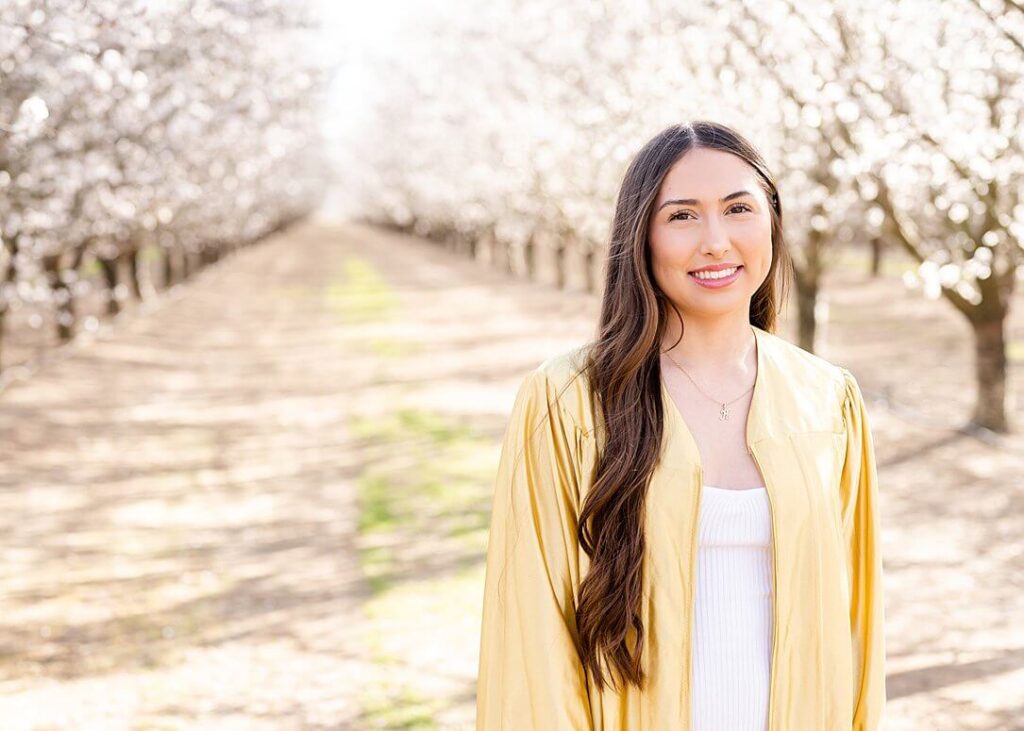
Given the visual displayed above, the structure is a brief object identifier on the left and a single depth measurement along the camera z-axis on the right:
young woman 2.47
